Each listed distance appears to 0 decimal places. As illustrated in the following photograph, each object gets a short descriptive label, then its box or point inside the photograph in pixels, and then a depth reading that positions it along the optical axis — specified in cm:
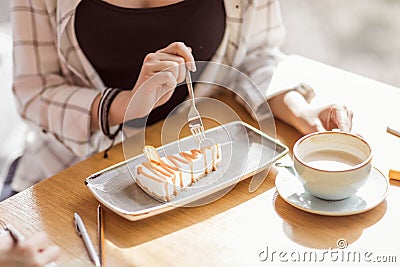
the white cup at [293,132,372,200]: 115
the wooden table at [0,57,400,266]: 111
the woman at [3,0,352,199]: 140
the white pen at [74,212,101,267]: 110
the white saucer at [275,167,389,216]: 116
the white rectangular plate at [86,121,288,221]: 119
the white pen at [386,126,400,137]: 133
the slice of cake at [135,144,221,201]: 119
